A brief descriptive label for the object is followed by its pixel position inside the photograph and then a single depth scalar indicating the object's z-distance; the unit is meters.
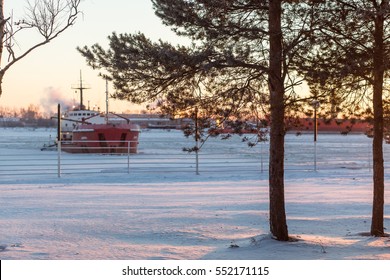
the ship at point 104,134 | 43.34
